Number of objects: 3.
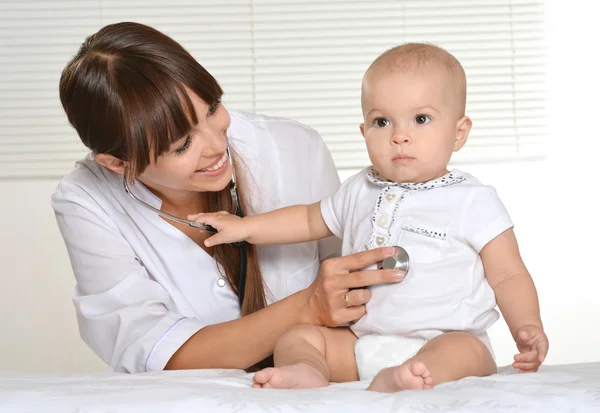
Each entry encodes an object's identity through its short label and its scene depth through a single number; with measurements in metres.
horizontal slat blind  3.34
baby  1.67
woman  1.75
